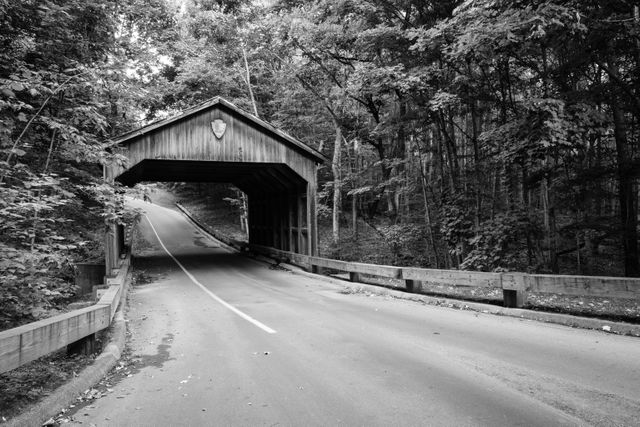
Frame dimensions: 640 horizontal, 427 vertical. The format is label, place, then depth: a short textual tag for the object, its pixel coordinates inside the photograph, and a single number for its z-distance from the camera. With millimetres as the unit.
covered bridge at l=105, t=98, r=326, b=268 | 14617
